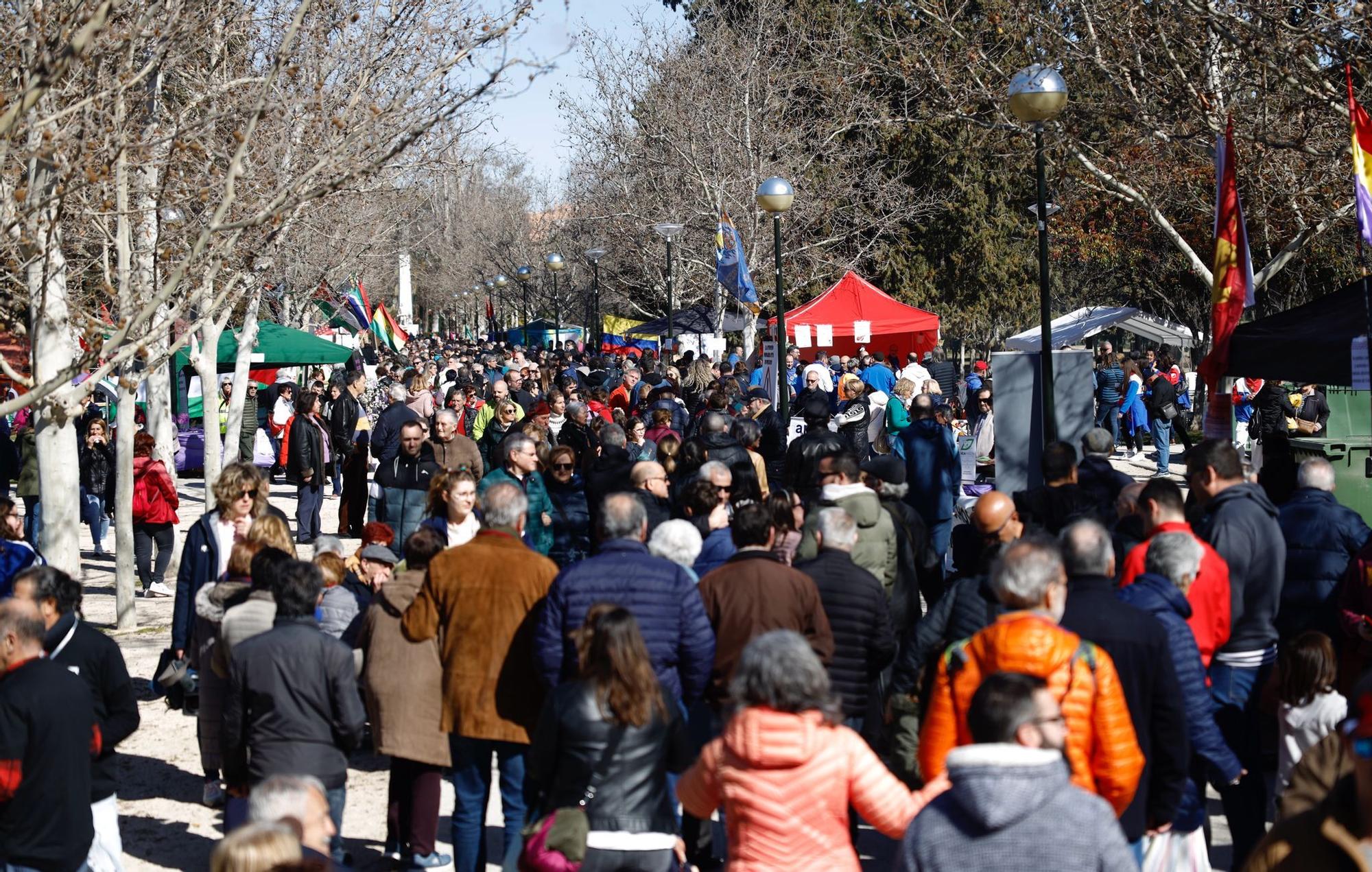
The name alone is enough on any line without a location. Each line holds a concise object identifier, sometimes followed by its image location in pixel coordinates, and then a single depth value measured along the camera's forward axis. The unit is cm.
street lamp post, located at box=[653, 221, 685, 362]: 2747
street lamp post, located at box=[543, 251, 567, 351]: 3859
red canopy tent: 2886
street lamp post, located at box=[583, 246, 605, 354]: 3653
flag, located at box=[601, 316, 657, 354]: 4369
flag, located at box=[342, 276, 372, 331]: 4000
